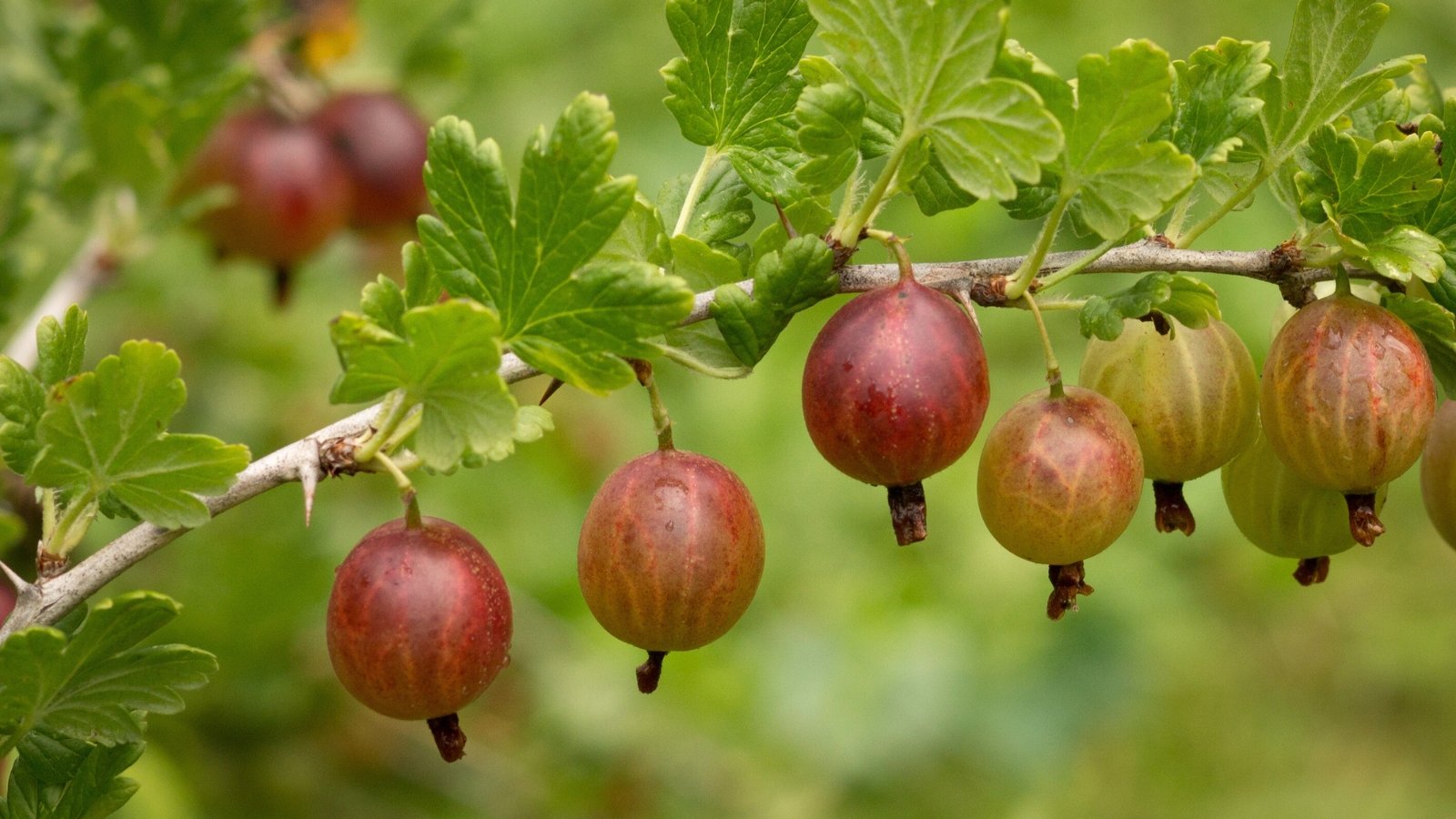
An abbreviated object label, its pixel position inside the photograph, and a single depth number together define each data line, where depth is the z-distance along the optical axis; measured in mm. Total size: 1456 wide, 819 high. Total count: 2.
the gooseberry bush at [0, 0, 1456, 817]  601
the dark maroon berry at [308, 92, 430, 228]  801
